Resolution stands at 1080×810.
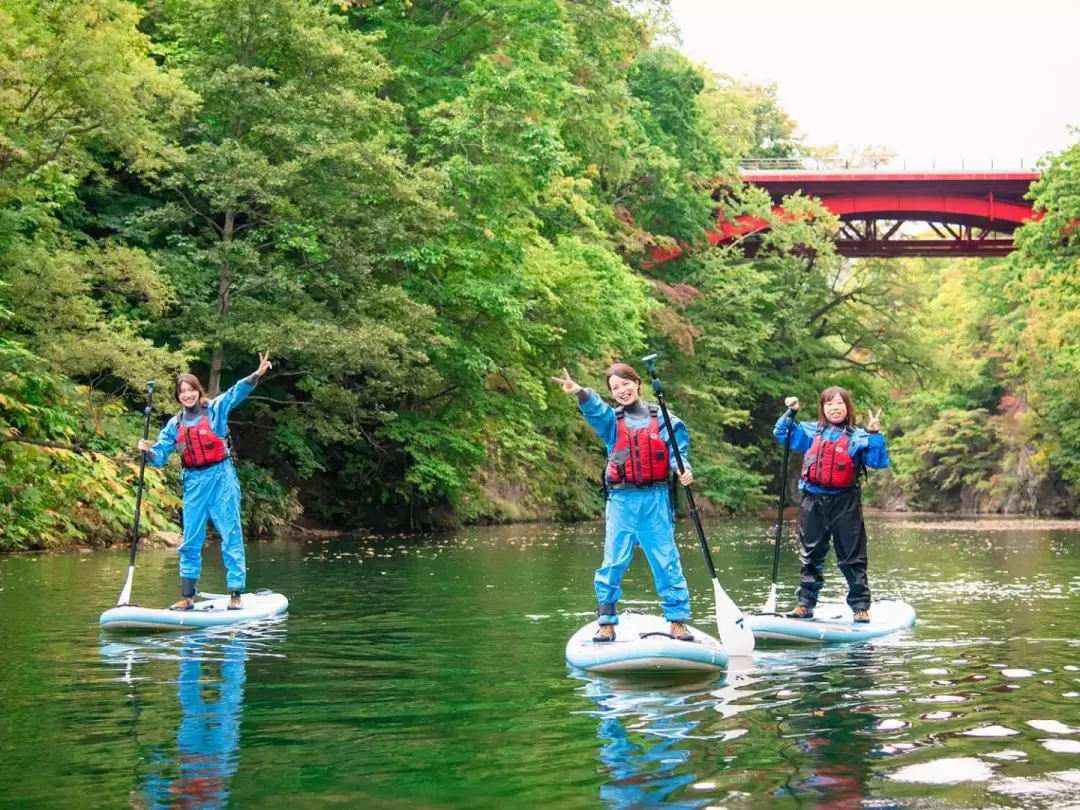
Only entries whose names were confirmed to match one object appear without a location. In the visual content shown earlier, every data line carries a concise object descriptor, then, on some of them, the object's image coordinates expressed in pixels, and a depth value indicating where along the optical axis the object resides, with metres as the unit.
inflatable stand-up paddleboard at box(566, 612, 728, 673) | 8.42
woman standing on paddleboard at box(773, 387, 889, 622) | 10.73
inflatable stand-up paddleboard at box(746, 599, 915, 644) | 10.27
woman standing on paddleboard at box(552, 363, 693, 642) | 8.95
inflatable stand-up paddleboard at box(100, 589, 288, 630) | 10.60
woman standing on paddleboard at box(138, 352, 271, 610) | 11.60
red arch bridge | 53.09
